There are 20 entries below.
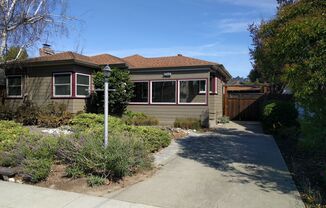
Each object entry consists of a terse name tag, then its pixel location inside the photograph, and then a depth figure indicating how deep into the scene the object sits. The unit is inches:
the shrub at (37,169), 260.1
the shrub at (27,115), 650.8
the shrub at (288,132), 492.7
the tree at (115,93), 687.7
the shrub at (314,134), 265.4
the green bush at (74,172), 263.1
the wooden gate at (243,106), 888.3
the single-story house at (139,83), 690.8
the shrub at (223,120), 795.0
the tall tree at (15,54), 653.3
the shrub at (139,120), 662.5
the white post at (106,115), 282.1
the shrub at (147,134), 367.6
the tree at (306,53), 245.9
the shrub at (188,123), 635.5
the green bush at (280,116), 567.5
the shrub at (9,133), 349.2
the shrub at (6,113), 697.6
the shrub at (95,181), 247.9
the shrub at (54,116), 612.8
